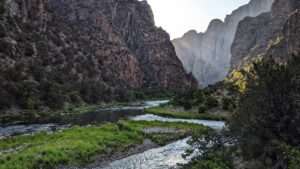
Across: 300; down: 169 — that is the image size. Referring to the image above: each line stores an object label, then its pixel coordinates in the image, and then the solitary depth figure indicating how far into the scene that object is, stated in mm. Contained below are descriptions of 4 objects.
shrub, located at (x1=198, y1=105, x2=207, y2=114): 70062
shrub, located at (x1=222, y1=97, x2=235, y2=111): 67500
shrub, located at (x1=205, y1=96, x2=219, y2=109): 71906
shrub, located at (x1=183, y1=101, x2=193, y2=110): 79875
